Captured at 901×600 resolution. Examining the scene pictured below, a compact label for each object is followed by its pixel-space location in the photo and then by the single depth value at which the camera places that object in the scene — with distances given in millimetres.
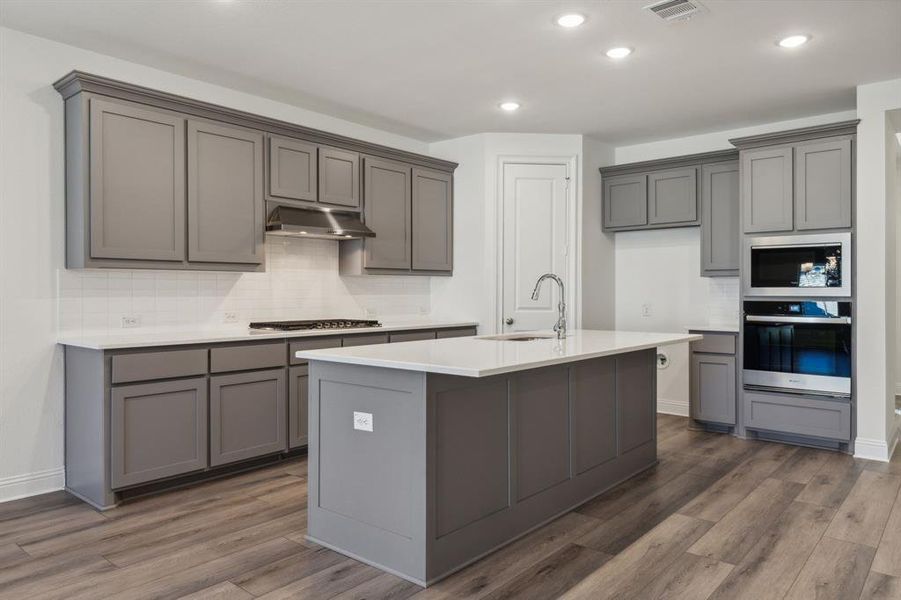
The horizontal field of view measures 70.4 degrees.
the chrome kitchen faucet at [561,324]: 4012
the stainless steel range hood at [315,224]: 4449
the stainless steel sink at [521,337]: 4047
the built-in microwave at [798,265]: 4594
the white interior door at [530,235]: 5867
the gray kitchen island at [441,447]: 2578
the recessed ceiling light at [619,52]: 3855
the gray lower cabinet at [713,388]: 5184
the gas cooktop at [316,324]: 4613
